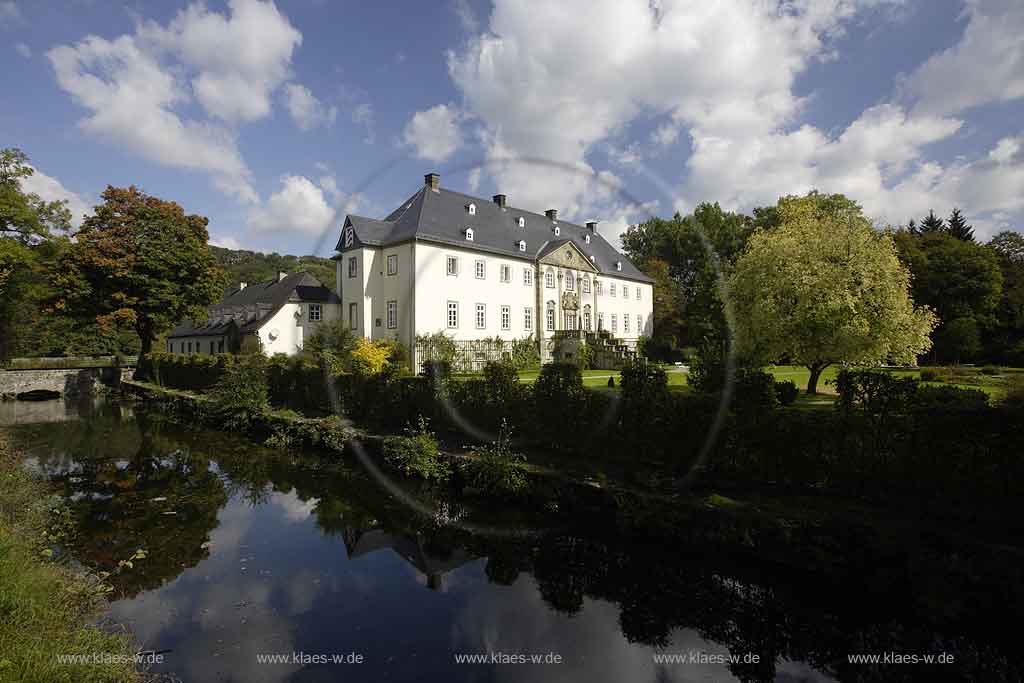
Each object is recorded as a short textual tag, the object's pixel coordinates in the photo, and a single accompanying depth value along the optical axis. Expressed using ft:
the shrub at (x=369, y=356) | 68.80
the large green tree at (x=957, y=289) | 110.93
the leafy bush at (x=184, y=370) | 97.94
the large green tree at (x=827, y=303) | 53.06
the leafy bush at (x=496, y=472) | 36.58
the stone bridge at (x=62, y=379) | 125.59
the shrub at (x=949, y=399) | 24.80
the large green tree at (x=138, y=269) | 115.65
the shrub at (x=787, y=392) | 44.29
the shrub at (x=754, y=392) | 31.04
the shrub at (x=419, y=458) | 41.98
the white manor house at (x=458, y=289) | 108.47
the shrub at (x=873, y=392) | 27.17
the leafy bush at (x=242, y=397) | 69.77
